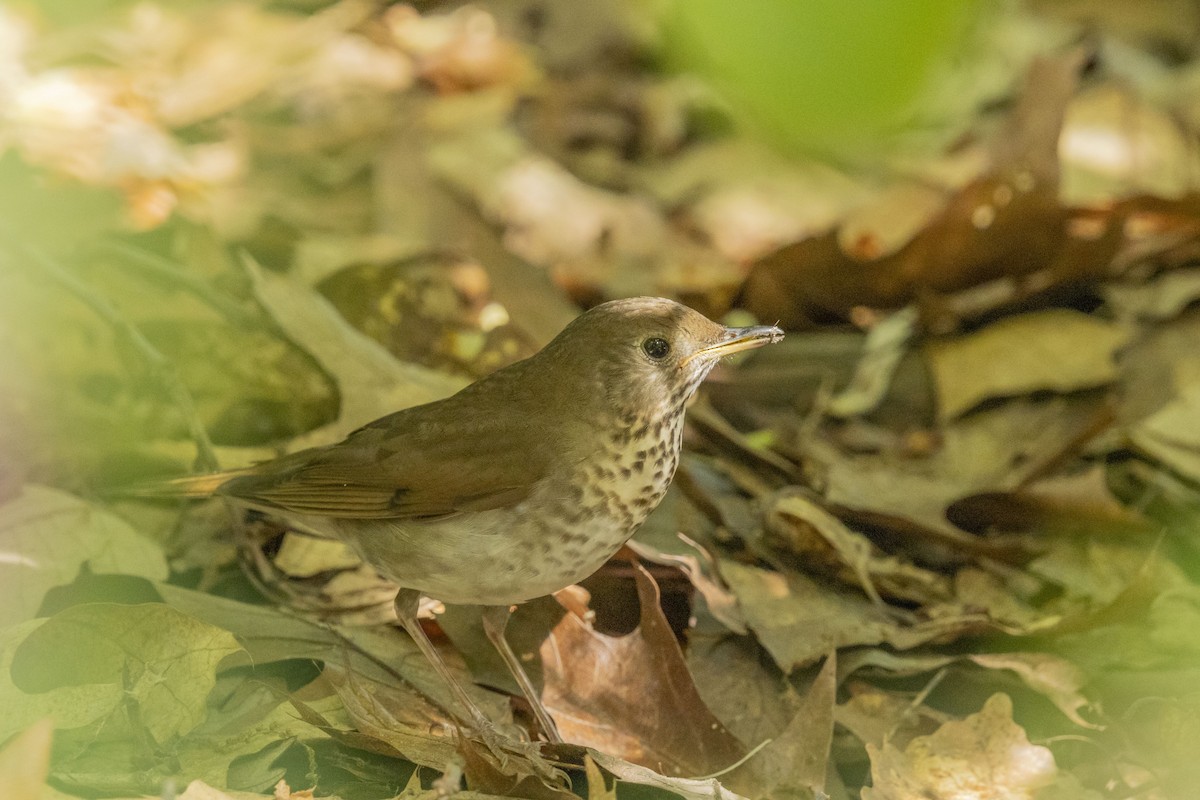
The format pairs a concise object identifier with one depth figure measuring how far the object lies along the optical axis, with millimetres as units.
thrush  6277
